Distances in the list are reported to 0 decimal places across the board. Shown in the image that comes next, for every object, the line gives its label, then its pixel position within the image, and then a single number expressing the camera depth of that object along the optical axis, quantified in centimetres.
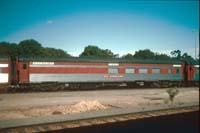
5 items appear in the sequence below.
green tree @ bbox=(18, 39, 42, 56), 8944
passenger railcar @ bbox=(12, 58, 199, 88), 2566
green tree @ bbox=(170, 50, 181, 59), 14300
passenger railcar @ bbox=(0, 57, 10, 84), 2436
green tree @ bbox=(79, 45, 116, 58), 9683
